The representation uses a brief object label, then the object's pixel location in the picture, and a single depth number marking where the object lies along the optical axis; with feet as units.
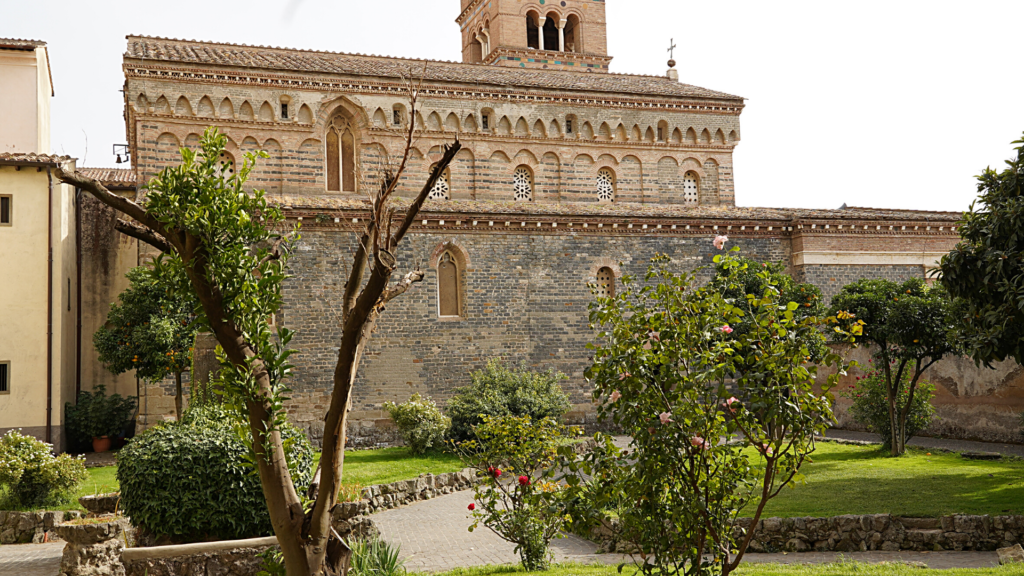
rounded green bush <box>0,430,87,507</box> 41.88
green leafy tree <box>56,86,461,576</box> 15.10
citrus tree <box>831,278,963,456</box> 52.16
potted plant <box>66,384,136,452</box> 65.00
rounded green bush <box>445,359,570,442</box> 60.18
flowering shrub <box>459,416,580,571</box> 30.14
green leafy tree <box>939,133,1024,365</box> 35.32
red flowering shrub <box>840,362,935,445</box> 58.13
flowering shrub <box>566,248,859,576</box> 17.90
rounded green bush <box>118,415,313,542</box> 29.07
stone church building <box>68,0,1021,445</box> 67.00
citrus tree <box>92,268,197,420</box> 59.36
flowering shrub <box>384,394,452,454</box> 59.26
